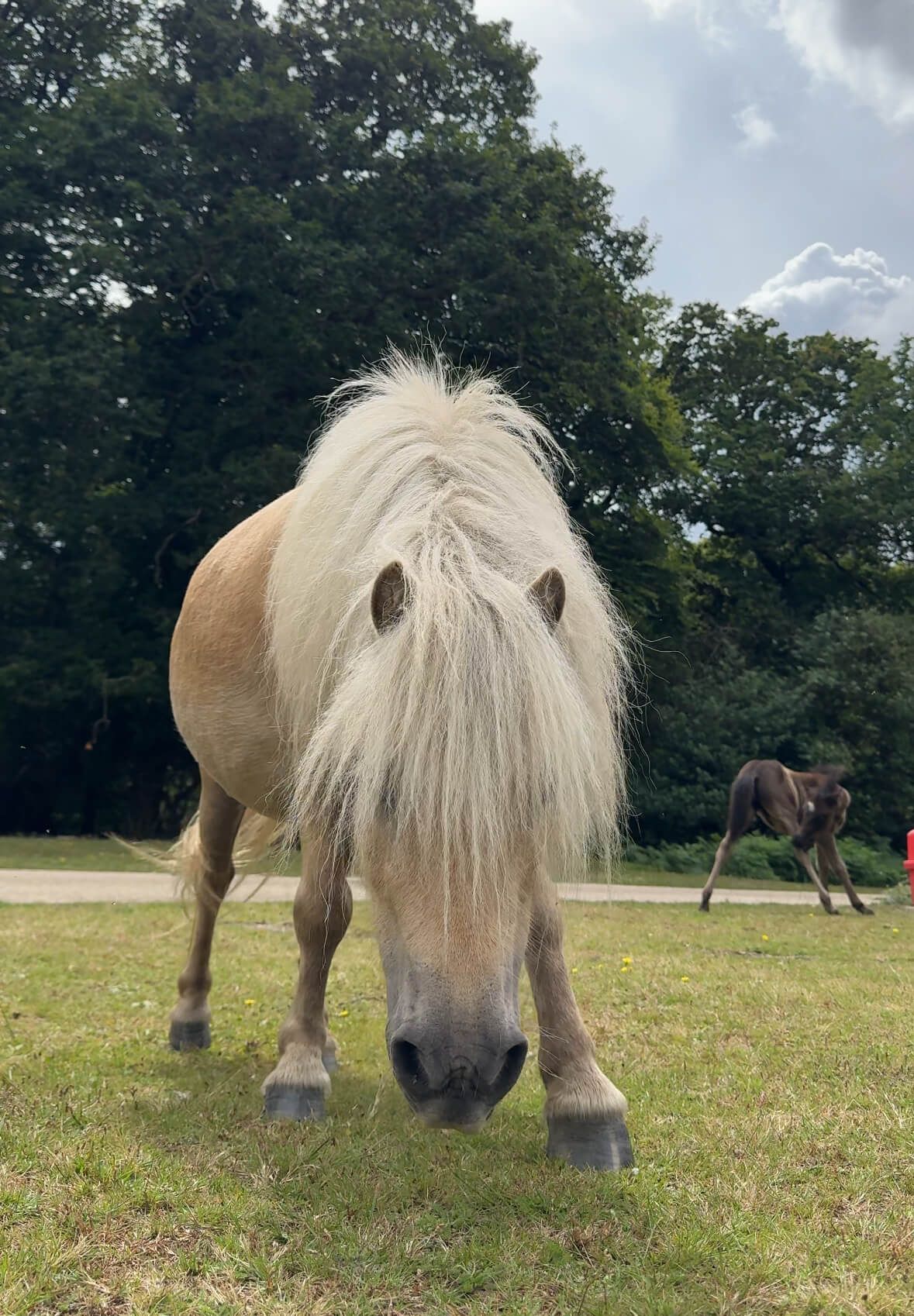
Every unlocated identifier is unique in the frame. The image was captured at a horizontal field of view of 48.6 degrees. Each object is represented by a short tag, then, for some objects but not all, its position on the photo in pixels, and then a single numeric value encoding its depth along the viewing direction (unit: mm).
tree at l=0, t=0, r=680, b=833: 16812
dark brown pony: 11445
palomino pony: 2160
